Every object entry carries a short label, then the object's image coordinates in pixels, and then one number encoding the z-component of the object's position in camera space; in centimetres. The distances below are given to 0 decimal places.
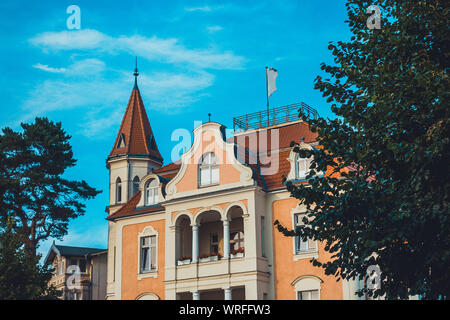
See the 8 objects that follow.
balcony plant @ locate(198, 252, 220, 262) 3051
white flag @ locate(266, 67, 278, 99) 3972
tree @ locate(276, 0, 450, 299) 1310
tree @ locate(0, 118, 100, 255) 4200
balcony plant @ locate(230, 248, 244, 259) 2992
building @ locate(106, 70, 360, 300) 2942
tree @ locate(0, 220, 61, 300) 2484
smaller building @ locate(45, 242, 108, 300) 5347
